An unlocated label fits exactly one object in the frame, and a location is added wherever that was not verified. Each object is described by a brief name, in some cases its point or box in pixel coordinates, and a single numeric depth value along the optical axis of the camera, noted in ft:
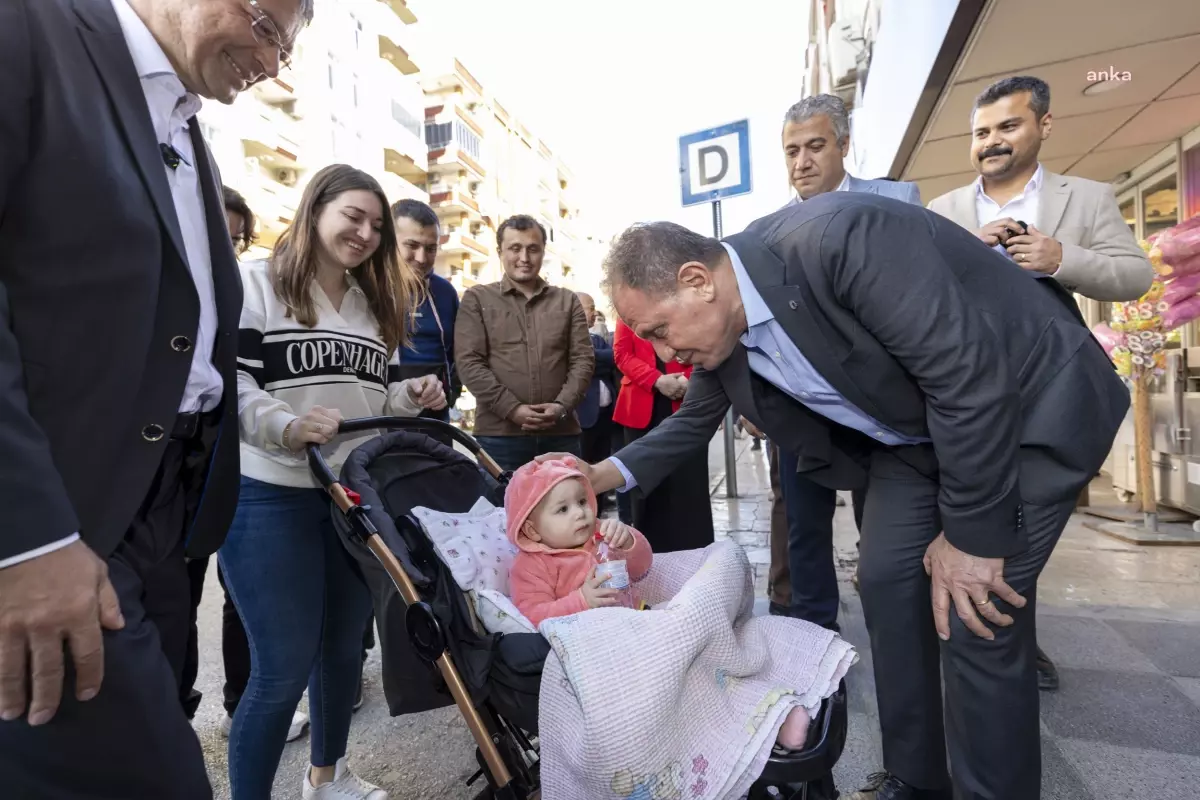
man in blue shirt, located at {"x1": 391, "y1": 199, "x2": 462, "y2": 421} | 10.06
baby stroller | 4.15
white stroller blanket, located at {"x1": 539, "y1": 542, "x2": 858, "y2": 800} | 3.72
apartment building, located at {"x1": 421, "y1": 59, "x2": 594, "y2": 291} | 99.25
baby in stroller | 6.04
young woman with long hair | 5.52
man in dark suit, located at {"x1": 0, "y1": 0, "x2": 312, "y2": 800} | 2.78
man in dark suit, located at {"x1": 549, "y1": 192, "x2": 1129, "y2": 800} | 4.56
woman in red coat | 11.20
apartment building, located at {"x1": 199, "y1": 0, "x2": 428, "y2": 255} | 56.18
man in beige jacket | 6.75
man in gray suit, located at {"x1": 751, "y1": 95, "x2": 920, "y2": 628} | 9.15
